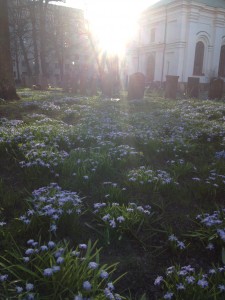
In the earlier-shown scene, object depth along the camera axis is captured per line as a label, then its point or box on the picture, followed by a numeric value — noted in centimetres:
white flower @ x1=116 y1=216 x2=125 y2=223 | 301
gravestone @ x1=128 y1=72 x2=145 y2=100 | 1772
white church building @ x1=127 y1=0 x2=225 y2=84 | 4116
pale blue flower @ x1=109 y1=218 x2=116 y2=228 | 291
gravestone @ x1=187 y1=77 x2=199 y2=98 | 2009
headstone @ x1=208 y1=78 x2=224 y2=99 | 1928
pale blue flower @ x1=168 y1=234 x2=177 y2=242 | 288
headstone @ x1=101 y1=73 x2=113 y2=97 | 1996
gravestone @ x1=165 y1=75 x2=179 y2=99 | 1927
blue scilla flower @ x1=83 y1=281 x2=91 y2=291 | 197
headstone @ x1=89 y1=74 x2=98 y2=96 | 2128
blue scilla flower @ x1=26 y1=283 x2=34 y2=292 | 197
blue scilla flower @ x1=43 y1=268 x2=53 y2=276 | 203
